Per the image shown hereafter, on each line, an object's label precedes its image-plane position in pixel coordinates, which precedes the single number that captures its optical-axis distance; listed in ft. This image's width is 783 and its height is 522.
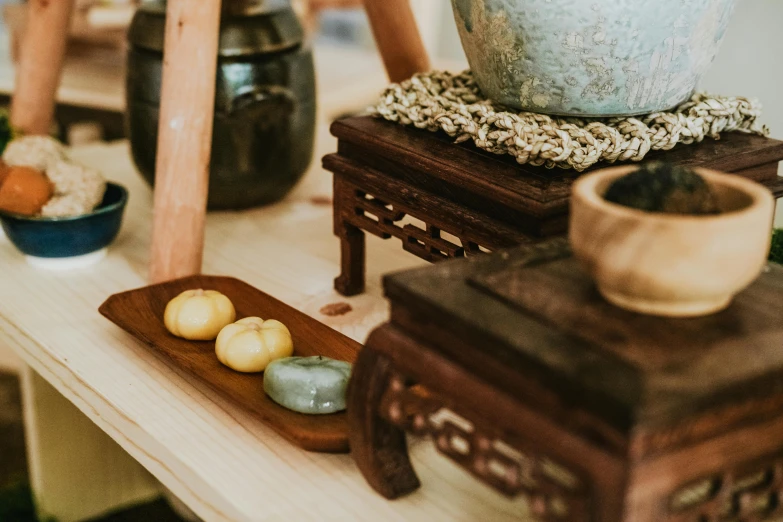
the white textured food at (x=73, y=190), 3.70
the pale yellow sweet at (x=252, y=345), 2.84
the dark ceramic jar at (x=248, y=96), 4.00
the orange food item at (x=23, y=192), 3.64
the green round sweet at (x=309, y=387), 2.58
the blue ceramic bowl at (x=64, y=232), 3.67
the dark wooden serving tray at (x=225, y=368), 2.50
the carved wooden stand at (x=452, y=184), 2.56
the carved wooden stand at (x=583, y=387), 1.61
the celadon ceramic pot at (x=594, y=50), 2.53
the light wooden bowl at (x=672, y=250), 1.69
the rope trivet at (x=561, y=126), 2.62
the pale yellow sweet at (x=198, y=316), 3.06
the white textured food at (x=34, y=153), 3.86
